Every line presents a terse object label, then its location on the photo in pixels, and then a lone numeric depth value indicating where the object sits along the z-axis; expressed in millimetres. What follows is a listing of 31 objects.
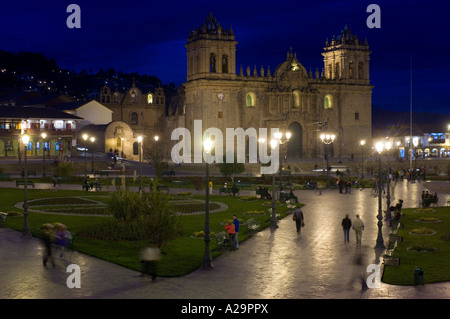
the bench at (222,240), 24406
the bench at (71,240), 22912
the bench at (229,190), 44031
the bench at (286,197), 39281
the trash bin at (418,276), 18578
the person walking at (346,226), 25469
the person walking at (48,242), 20578
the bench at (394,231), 27308
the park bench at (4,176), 53931
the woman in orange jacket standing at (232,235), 24062
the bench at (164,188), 43125
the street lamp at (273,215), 29516
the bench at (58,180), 48131
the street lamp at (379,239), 24594
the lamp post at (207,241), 20875
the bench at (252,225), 28516
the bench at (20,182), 47494
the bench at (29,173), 55500
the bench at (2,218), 29578
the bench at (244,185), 47406
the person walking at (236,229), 24250
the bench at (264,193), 41572
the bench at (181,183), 50469
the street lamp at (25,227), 26391
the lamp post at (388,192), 30783
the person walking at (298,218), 28078
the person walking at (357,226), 25109
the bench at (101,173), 56581
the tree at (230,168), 54719
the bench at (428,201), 37406
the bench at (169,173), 57594
